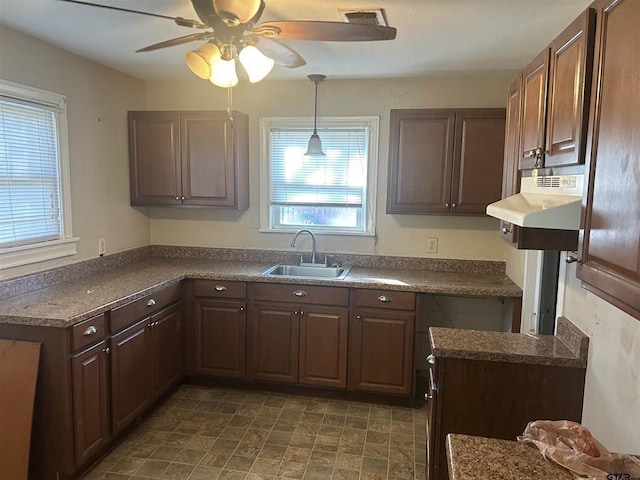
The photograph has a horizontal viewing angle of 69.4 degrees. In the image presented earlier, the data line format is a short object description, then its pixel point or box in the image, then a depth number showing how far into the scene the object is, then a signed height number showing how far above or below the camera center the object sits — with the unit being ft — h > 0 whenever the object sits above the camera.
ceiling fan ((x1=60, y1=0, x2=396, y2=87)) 5.45 +2.04
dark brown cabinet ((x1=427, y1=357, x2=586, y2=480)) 6.26 -2.75
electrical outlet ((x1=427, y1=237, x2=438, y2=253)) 11.76 -1.21
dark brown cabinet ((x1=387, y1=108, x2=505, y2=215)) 10.36 +0.83
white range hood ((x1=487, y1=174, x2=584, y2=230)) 4.96 -0.09
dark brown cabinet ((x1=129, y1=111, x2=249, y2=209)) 11.43 +0.84
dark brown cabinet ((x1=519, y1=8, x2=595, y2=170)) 4.70 +1.19
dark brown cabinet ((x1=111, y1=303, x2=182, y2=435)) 8.54 -3.51
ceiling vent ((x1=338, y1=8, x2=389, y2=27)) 6.94 +2.75
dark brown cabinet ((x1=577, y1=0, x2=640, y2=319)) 3.49 +0.26
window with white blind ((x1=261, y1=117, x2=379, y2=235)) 11.86 +0.49
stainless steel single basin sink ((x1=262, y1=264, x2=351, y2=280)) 11.71 -1.95
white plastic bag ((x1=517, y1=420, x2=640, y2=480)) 3.99 -2.31
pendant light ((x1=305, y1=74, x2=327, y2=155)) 11.28 +1.25
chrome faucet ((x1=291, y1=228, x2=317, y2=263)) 12.03 -1.23
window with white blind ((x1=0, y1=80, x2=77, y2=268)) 8.30 +0.21
